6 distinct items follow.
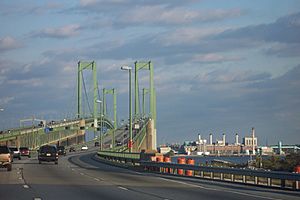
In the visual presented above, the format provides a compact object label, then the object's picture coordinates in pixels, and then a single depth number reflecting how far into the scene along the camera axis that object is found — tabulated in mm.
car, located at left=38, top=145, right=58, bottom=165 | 71125
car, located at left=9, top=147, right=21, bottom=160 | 90806
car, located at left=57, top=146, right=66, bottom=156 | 113844
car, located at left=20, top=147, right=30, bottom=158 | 104250
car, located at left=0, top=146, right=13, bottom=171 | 50594
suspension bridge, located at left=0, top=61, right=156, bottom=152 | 113812
